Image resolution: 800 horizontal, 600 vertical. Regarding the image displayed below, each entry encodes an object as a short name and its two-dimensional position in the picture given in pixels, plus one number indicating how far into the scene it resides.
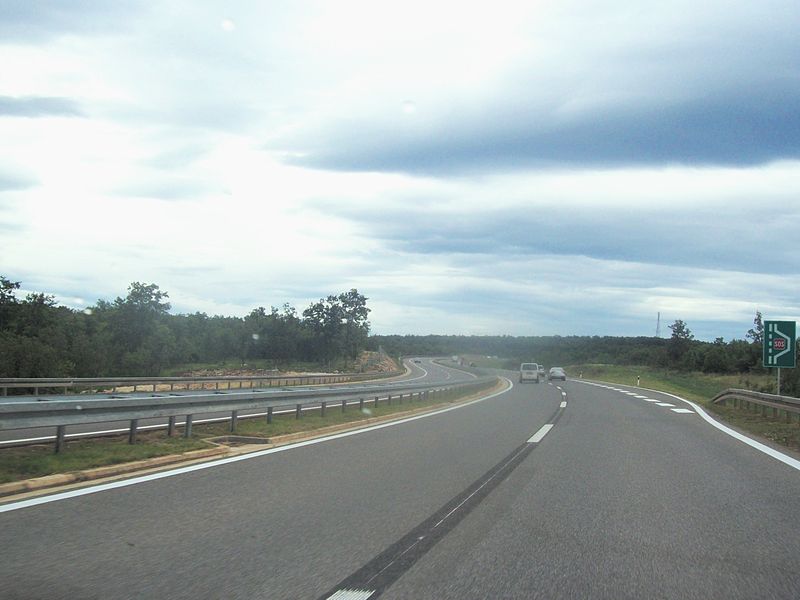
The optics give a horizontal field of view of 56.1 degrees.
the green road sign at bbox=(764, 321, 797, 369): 23.58
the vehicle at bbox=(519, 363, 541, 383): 59.08
